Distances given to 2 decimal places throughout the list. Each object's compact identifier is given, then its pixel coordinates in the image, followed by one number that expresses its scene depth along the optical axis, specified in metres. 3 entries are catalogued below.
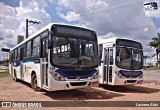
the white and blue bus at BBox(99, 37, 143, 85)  7.16
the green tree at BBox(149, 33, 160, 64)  36.51
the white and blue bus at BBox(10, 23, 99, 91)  5.53
